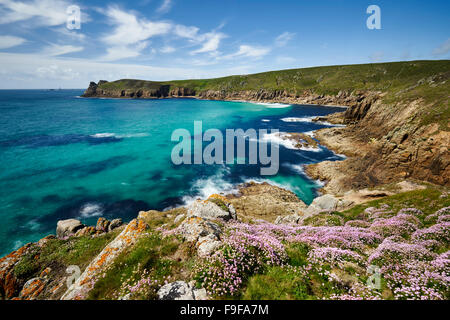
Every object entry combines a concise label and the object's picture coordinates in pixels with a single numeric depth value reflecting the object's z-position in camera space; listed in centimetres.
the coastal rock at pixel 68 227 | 1775
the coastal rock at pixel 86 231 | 1648
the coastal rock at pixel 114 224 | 1881
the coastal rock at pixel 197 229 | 862
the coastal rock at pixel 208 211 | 1372
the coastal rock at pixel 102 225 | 1835
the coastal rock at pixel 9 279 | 948
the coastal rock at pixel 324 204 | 2187
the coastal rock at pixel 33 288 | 883
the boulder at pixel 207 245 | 735
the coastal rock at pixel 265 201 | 2565
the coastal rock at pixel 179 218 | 1380
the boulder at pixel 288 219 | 1912
